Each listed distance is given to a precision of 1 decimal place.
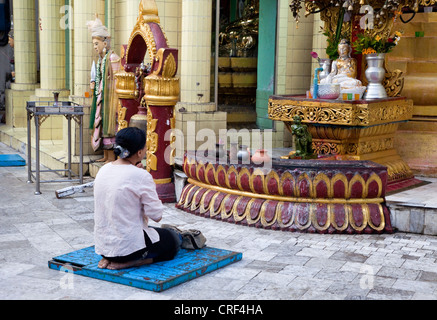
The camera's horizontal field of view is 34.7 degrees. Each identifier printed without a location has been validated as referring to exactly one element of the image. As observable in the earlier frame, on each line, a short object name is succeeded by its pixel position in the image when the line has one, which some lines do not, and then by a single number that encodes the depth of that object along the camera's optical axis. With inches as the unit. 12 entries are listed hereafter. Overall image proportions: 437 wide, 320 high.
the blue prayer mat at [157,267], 217.2
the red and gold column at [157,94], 342.3
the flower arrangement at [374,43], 350.6
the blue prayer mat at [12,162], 482.6
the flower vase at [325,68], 367.9
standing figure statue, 423.8
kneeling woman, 219.5
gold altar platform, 324.2
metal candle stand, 379.0
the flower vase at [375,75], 350.0
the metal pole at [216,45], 427.5
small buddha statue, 353.7
